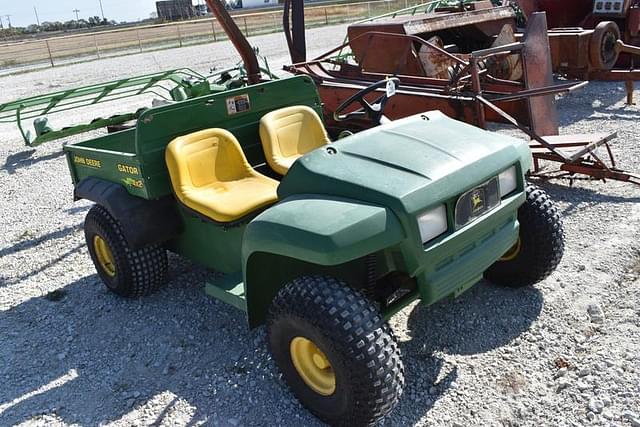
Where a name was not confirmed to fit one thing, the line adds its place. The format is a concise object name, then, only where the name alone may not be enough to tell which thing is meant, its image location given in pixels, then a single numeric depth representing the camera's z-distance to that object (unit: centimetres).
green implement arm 707
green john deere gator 234
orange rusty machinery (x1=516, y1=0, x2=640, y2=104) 739
